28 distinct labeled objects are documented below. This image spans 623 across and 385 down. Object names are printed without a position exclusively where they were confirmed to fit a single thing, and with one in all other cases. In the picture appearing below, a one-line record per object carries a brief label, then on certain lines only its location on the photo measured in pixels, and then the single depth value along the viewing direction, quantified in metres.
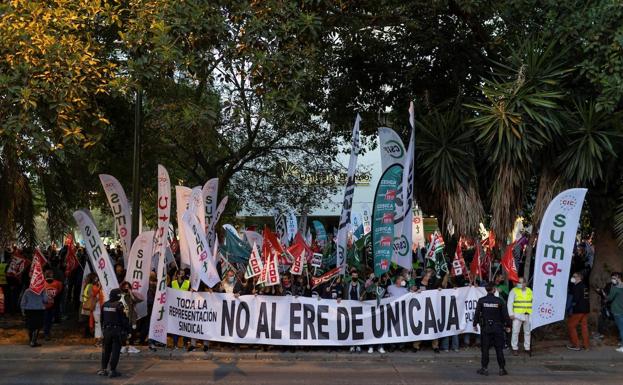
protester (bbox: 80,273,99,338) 13.72
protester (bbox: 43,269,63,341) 14.38
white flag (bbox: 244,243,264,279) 13.34
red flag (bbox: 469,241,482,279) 13.77
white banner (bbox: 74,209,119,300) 13.05
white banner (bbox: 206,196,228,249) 15.23
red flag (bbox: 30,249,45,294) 13.52
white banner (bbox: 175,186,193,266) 13.55
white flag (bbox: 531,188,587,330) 12.60
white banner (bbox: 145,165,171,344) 12.82
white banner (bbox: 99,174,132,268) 14.90
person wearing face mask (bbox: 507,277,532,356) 12.63
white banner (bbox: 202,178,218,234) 15.62
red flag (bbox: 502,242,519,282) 12.92
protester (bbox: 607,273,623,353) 13.34
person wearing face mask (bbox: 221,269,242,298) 13.53
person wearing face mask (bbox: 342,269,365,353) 13.53
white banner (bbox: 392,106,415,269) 13.39
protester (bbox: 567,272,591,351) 13.50
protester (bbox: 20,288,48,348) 13.50
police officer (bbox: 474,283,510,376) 10.74
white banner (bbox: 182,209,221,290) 12.97
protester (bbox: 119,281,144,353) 12.27
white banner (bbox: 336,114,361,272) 13.14
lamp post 14.42
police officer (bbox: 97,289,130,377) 10.38
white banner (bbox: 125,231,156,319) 13.39
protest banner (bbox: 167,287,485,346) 13.22
